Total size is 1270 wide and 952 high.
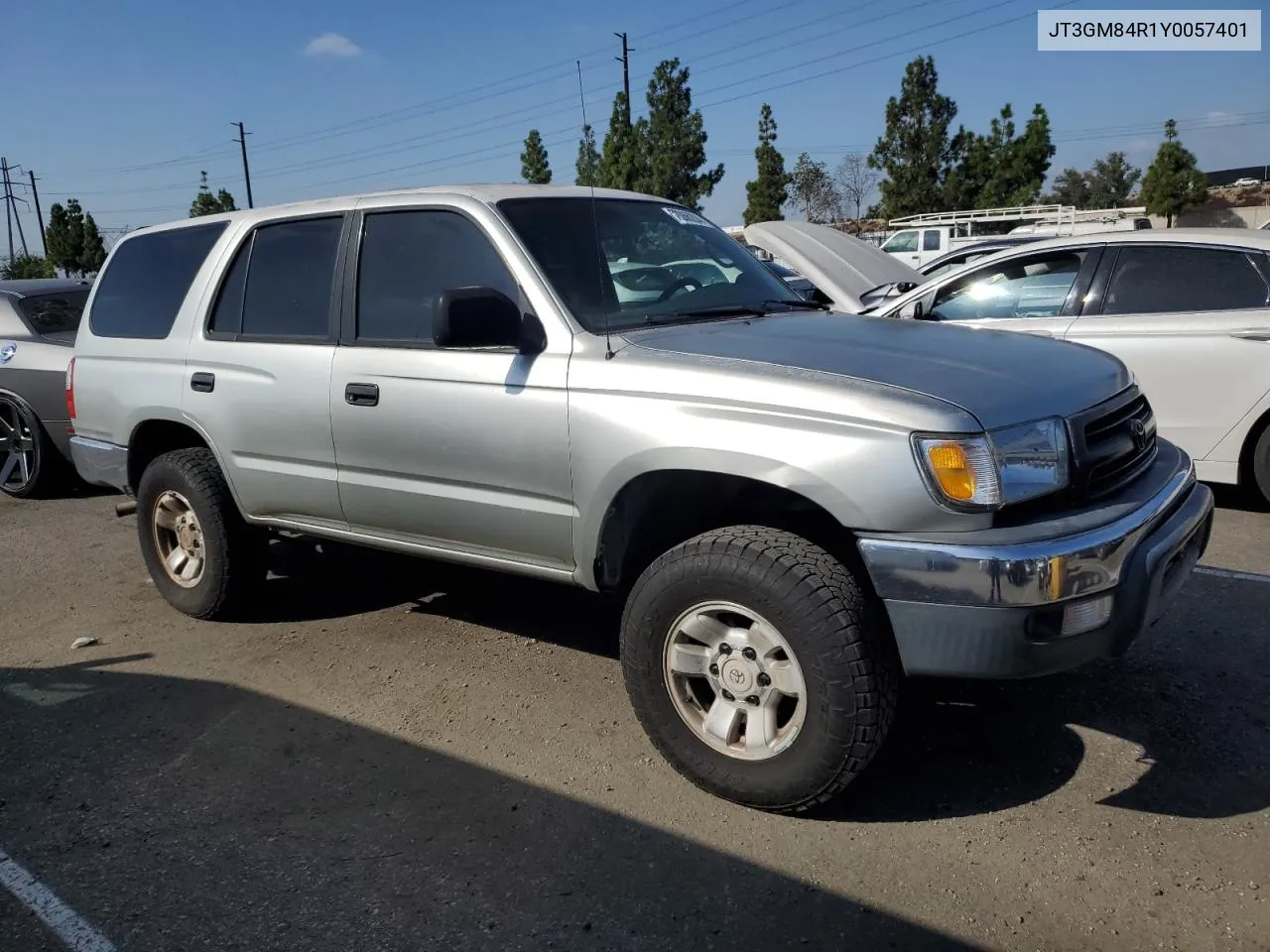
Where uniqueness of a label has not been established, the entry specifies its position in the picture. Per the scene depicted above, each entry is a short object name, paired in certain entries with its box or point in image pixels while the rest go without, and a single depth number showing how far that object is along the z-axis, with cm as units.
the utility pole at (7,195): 6850
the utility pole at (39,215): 5394
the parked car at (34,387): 779
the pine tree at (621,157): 3425
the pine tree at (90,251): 4516
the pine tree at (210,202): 4600
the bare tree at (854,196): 5341
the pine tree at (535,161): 4166
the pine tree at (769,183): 3881
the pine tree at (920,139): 4206
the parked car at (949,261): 775
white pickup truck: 2436
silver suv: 281
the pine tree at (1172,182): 4225
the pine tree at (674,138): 3697
